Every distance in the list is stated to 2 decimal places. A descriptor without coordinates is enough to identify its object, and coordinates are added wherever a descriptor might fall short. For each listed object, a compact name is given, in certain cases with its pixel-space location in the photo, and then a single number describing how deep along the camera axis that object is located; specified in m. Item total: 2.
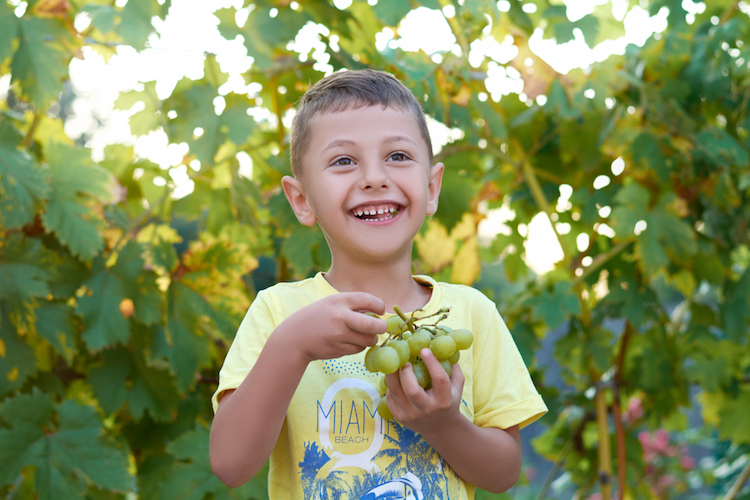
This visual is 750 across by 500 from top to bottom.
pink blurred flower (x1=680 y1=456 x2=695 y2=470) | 3.85
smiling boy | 0.90
